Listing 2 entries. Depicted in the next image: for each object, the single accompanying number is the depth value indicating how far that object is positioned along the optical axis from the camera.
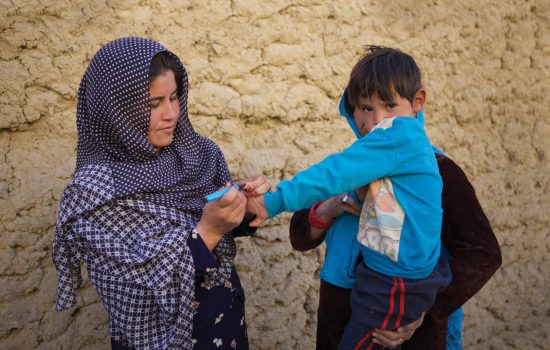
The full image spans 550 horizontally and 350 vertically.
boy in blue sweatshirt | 1.44
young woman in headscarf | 1.49
